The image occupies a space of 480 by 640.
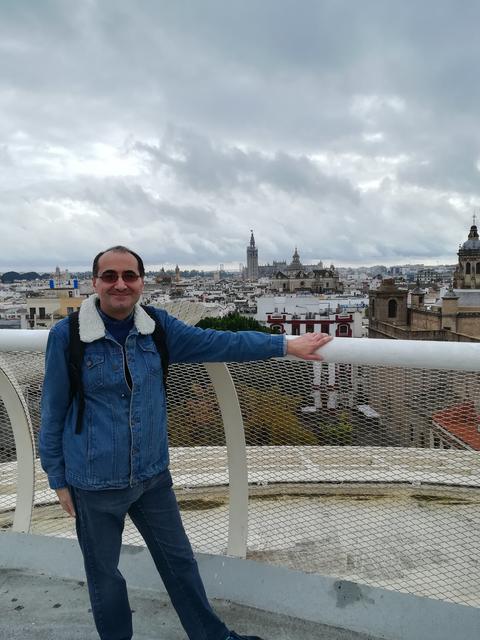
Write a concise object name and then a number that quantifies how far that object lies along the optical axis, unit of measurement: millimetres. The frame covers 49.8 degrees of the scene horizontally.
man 1416
